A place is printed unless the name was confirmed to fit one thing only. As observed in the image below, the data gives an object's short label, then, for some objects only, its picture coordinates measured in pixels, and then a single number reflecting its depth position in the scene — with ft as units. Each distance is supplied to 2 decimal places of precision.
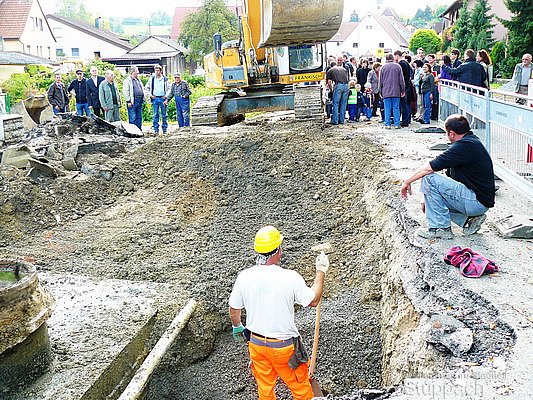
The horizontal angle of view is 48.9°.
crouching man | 17.89
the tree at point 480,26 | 138.67
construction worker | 14.44
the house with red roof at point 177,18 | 277.07
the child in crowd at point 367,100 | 51.88
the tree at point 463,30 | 145.38
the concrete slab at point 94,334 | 14.57
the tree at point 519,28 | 95.66
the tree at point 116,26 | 564.30
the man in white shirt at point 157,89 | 55.67
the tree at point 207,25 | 155.02
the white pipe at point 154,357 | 14.35
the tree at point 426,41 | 182.59
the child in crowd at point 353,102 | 50.14
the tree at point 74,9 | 459.73
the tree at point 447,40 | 170.50
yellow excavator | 46.21
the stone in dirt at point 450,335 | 12.21
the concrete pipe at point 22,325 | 13.50
